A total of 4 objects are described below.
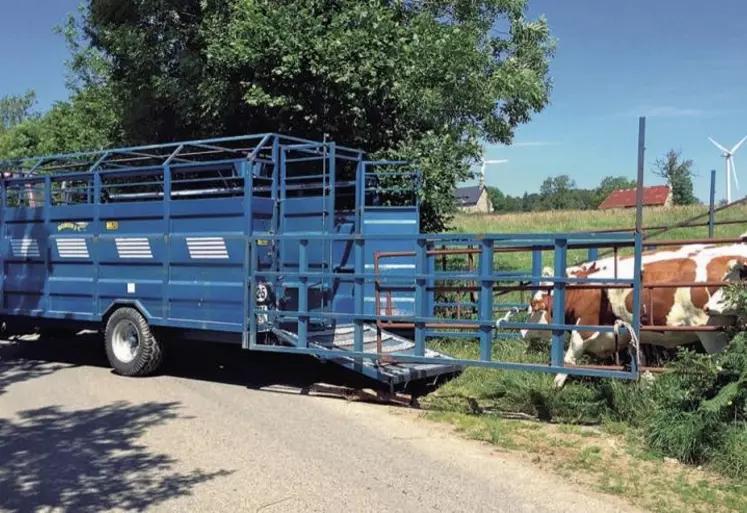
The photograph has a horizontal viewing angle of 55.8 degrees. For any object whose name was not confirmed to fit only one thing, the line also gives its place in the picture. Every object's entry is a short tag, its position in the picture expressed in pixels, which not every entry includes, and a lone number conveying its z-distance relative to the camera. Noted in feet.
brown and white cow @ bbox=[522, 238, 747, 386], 21.80
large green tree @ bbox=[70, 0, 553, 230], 36.78
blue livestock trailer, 24.08
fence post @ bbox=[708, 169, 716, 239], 35.04
